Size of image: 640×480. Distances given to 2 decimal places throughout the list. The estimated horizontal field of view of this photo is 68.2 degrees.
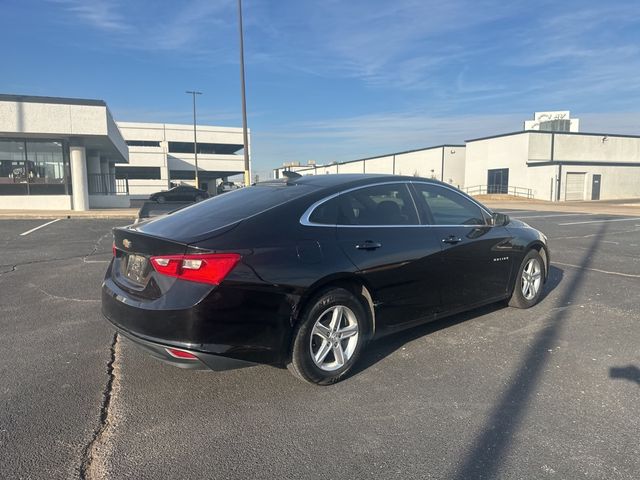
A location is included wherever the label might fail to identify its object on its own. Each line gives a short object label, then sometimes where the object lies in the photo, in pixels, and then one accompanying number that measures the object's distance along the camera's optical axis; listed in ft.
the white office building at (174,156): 197.47
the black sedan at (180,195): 102.71
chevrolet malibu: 10.07
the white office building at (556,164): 135.85
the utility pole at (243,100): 64.28
